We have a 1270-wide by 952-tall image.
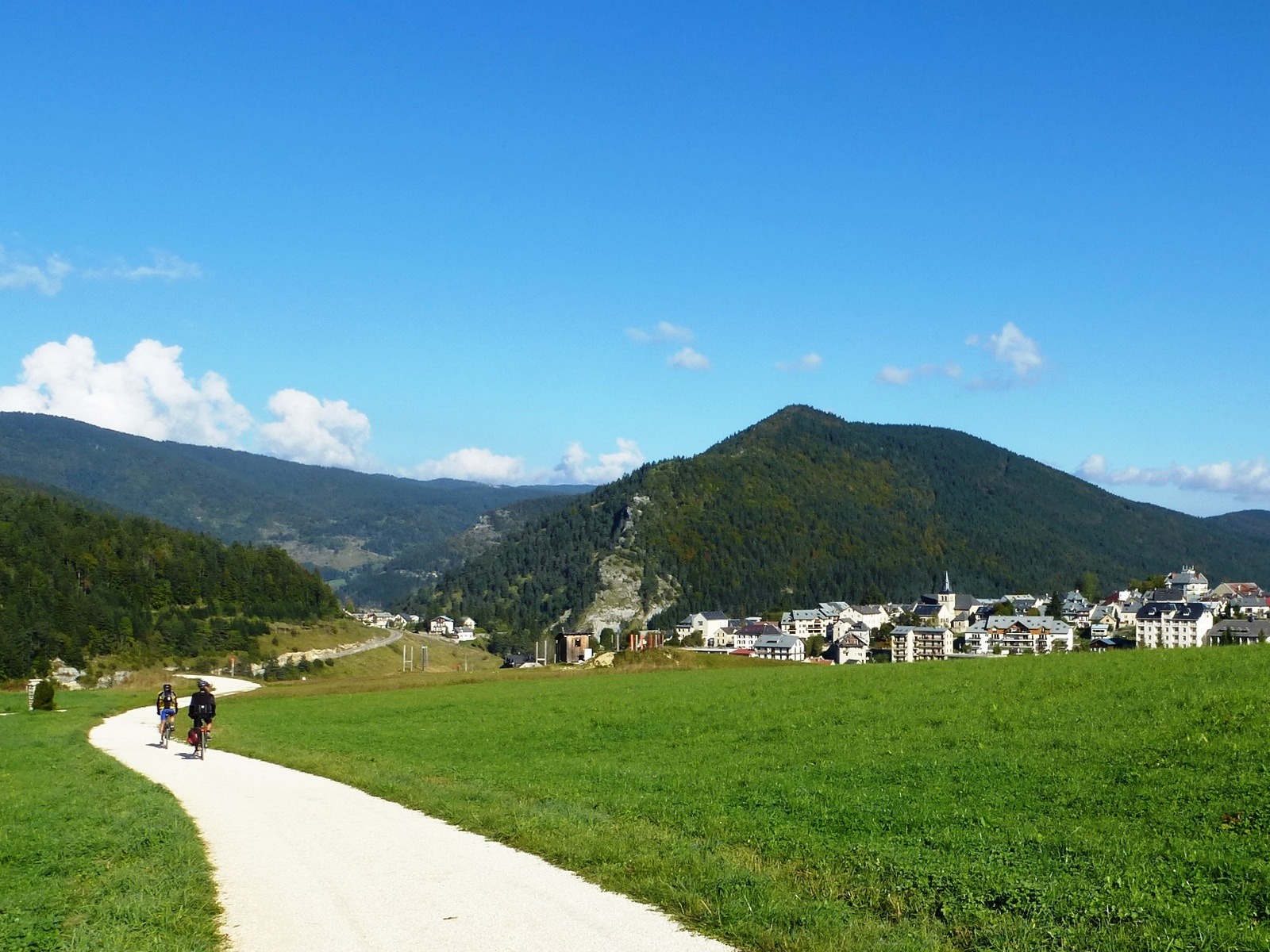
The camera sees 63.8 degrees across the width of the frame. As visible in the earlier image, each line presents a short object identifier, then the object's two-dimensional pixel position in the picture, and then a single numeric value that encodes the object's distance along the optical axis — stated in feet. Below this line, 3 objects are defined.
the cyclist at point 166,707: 121.90
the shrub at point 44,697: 184.75
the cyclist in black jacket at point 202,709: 107.04
